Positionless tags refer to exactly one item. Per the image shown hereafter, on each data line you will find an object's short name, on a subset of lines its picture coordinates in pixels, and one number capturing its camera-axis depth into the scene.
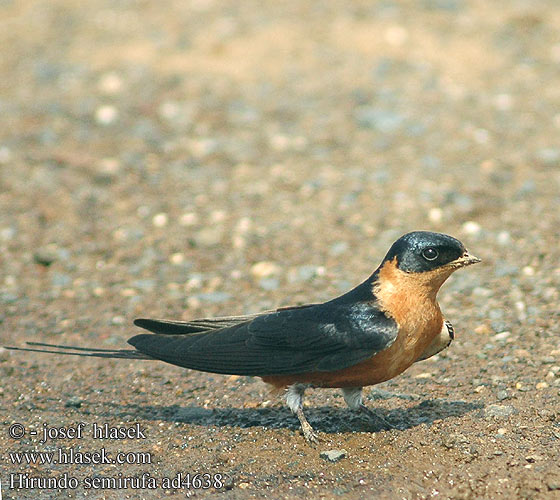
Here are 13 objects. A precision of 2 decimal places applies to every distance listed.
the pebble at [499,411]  9.03
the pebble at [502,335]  10.84
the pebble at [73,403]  10.05
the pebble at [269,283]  12.91
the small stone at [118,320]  12.18
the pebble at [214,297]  12.64
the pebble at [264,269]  13.25
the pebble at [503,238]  13.37
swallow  8.32
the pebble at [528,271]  12.42
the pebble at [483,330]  11.08
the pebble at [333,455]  8.51
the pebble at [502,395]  9.36
